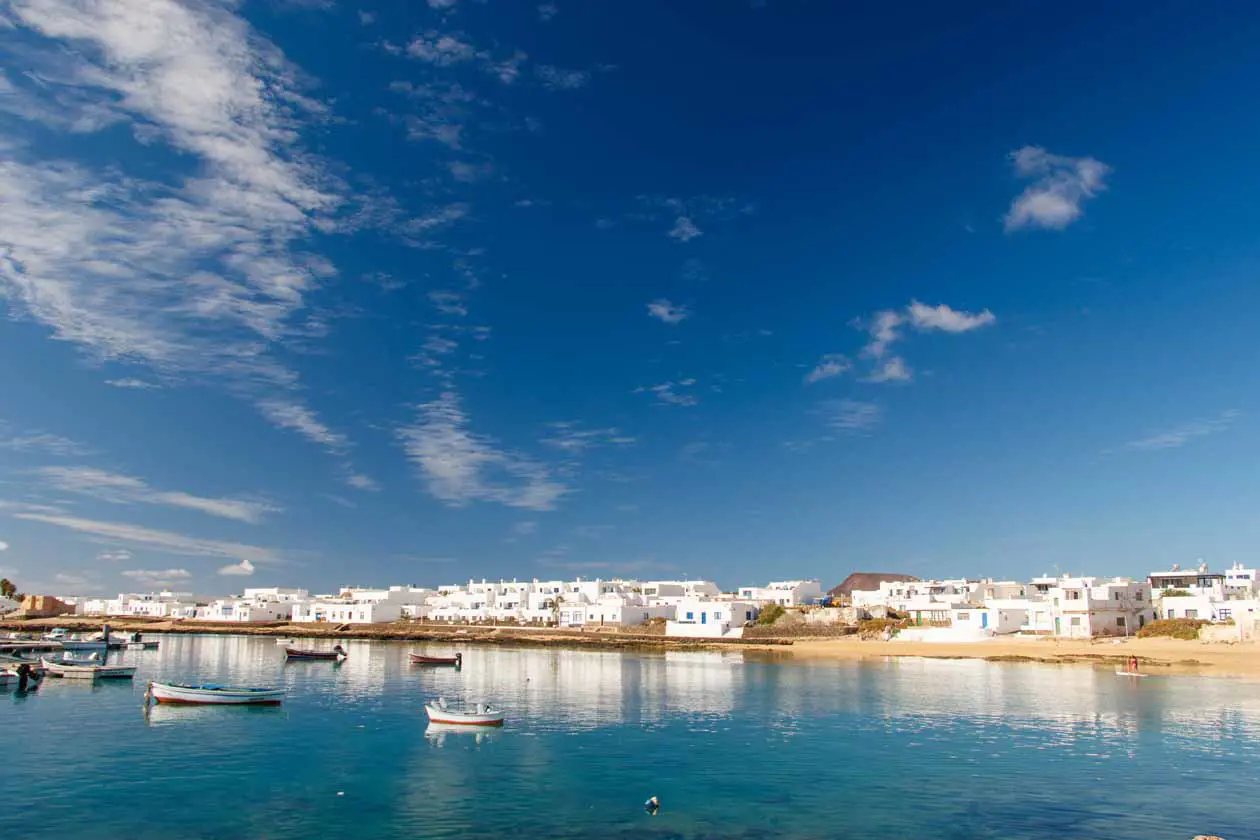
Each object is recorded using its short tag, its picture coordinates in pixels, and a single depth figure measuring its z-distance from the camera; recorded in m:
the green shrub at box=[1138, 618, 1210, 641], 79.38
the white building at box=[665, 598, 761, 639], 109.25
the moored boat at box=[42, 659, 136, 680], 59.47
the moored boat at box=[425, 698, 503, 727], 37.88
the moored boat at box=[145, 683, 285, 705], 45.00
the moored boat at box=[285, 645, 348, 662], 78.31
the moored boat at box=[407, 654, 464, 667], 72.05
